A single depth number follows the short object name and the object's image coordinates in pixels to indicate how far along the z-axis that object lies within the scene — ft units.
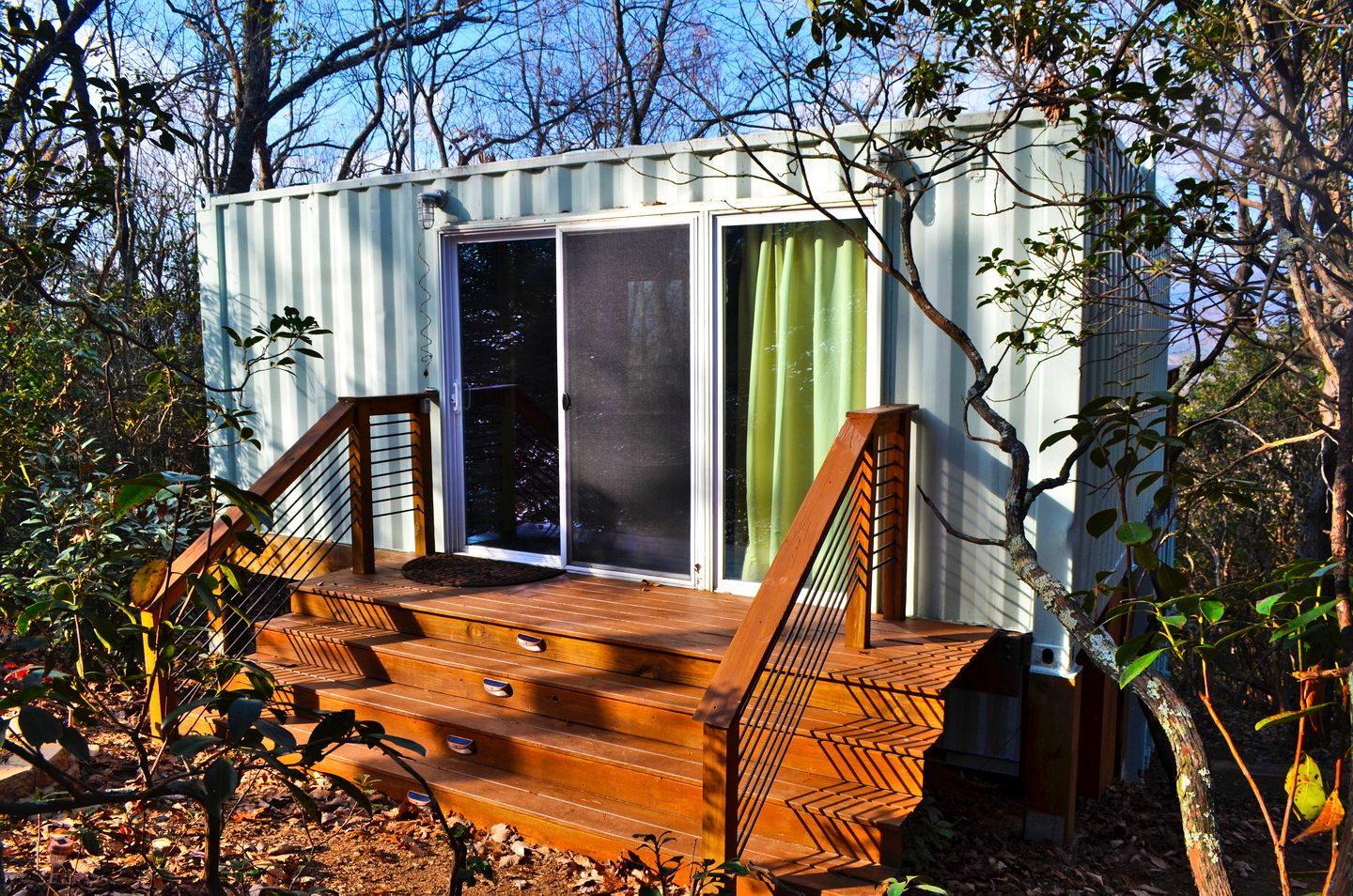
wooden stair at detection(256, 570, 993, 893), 10.98
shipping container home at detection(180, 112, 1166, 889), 11.58
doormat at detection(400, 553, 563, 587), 16.52
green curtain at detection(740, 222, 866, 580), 14.71
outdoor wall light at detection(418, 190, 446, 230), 17.69
